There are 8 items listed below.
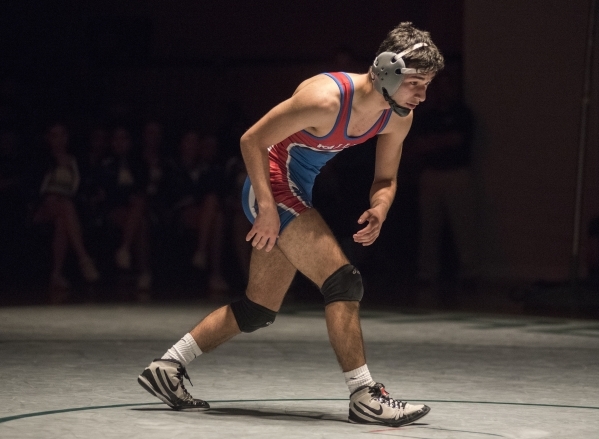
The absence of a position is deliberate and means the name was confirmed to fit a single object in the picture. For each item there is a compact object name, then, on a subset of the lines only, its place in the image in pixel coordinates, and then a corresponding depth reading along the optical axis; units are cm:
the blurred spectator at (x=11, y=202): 1372
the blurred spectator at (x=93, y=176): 1341
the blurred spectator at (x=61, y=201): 1277
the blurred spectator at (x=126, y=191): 1323
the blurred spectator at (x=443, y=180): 1298
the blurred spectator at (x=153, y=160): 1328
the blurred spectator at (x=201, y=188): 1303
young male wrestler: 561
